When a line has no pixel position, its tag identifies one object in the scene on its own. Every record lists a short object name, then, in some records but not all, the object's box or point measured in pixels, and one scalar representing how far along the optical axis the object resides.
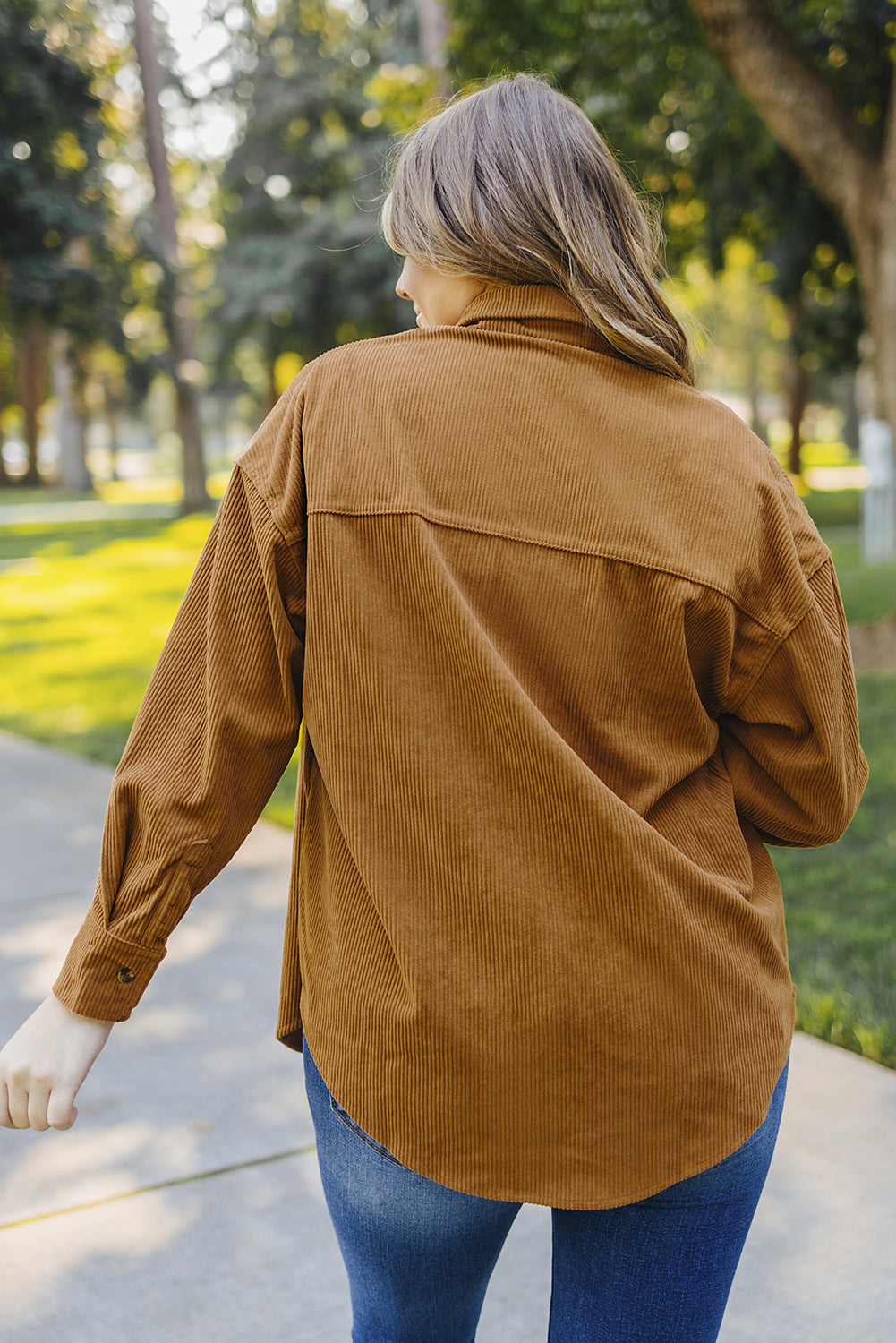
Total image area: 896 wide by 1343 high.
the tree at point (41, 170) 11.84
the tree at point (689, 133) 9.28
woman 1.11
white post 12.74
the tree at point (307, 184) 25.53
